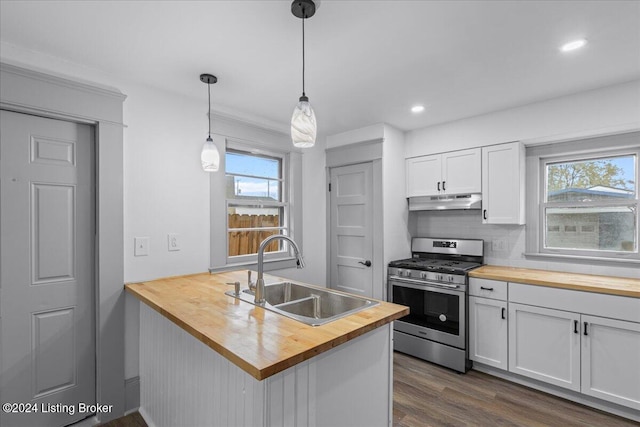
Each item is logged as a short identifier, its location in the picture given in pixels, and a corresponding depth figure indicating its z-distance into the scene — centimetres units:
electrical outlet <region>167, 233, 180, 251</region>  253
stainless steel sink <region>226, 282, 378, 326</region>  185
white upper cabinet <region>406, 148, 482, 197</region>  319
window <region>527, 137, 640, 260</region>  263
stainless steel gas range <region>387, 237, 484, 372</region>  288
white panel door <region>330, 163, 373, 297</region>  355
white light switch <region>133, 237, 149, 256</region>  235
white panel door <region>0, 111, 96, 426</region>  193
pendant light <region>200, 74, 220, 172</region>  235
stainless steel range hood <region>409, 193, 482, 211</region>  319
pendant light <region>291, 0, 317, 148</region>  150
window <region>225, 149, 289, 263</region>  308
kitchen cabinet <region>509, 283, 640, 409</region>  217
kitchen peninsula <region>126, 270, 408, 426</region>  121
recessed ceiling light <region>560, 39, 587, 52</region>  186
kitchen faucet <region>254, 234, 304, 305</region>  182
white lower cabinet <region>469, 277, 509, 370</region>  271
